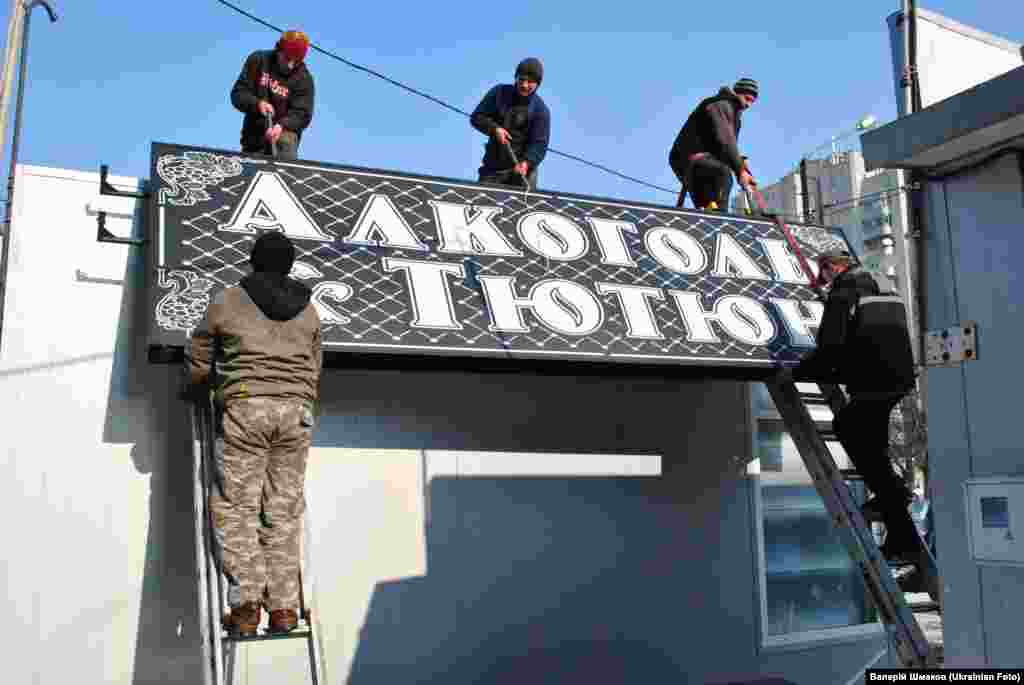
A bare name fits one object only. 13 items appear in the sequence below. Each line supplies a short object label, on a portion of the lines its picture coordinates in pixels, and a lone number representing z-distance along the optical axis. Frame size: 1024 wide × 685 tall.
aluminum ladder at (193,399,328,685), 4.75
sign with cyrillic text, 5.86
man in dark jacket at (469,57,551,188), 8.55
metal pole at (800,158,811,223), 19.30
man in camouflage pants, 4.92
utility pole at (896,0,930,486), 4.69
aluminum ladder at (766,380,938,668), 6.02
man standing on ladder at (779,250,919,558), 6.24
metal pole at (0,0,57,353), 5.88
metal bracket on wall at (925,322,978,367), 4.43
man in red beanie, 7.47
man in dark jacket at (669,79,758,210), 8.78
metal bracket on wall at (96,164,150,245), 6.02
